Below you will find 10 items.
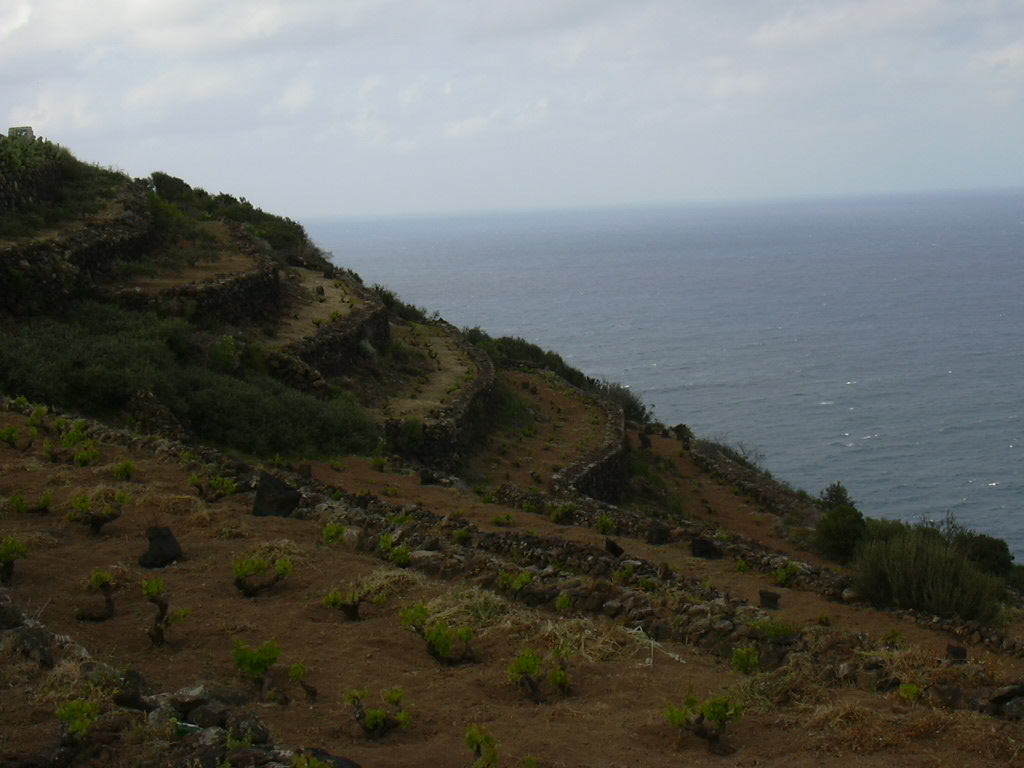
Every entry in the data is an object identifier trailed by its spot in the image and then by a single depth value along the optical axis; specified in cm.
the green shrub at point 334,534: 1110
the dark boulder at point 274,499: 1188
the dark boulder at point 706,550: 1441
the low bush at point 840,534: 1952
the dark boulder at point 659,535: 1551
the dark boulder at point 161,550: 997
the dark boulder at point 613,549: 1233
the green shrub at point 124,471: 1250
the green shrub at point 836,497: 3300
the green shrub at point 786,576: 1303
